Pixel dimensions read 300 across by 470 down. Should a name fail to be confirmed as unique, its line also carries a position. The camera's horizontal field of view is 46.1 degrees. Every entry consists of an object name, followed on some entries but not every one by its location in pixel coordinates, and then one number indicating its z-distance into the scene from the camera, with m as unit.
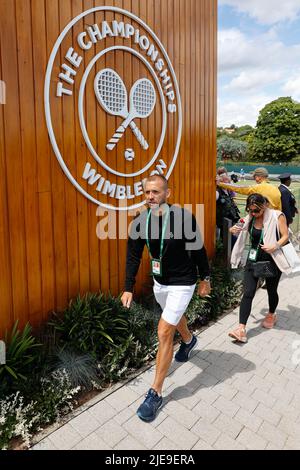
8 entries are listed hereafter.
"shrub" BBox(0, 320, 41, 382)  2.87
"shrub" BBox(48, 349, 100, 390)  3.14
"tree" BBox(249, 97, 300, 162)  49.72
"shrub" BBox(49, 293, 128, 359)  3.37
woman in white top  3.98
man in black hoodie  2.89
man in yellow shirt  5.05
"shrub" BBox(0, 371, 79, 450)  2.57
